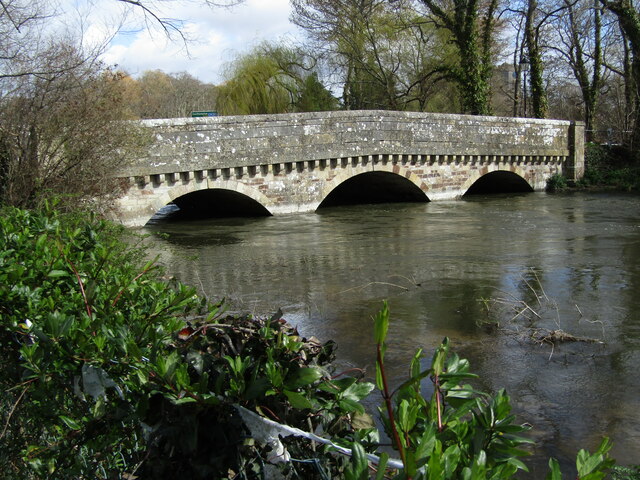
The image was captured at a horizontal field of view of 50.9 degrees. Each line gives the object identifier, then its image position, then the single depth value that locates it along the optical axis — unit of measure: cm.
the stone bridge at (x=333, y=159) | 1324
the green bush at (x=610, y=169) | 2022
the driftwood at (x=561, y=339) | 558
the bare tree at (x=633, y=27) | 2131
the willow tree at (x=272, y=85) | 2652
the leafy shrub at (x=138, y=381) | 170
